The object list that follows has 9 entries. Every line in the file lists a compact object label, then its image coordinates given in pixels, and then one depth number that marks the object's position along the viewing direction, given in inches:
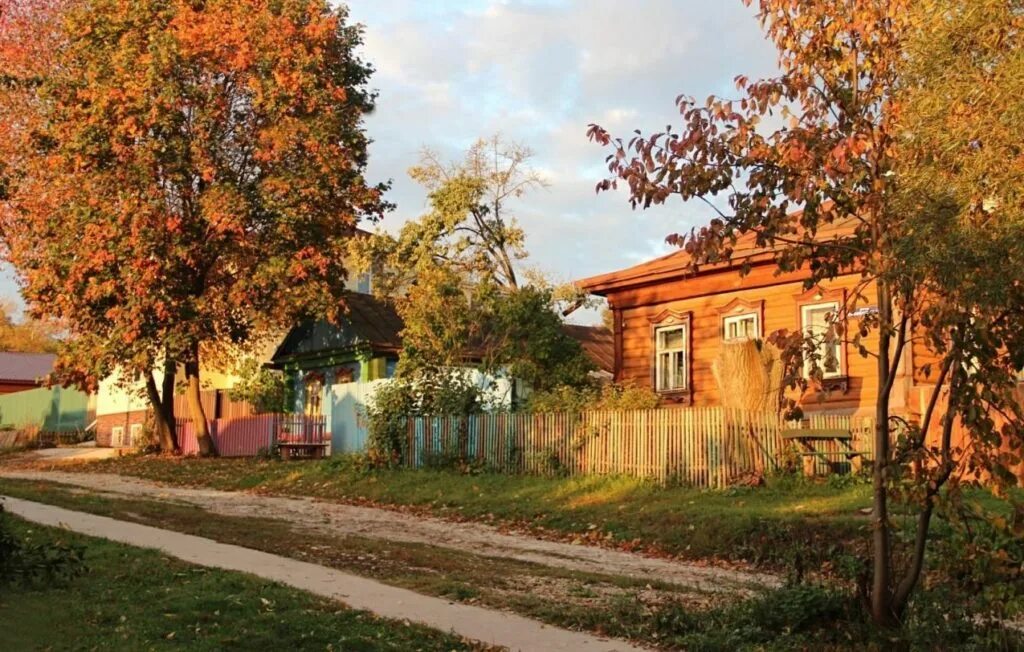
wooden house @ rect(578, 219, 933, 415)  845.2
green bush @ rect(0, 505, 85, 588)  372.2
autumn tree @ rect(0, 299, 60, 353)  3371.1
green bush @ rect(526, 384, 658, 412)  809.5
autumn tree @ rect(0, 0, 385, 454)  1106.7
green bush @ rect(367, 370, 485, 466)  940.0
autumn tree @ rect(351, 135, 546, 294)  1428.4
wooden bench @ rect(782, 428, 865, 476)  689.6
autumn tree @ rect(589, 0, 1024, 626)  274.4
